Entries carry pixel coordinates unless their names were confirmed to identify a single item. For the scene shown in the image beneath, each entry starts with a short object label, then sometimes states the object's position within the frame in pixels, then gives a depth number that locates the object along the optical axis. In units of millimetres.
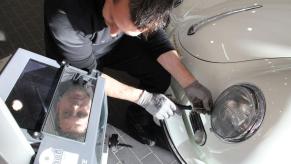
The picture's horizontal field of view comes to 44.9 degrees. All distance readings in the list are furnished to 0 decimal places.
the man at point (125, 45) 829
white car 812
